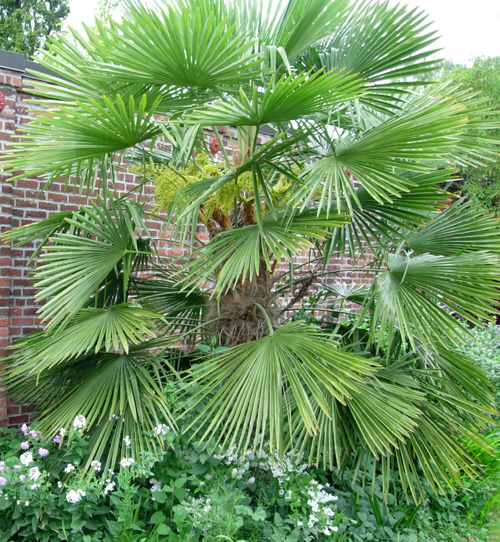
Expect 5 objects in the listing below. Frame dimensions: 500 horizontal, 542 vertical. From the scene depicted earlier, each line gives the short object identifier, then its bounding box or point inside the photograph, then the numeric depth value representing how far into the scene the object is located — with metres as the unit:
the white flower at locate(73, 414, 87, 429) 2.21
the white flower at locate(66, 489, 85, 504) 2.01
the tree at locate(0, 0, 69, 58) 16.30
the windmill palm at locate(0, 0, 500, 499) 2.22
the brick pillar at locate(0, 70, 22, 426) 3.13
